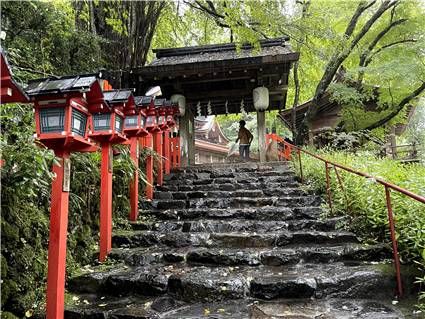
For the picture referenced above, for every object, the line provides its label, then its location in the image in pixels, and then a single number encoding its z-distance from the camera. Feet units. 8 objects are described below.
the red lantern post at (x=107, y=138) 14.23
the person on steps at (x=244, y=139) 41.91
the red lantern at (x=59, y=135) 9.82
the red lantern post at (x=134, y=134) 18.69
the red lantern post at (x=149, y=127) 20.27
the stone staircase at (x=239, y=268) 11.13
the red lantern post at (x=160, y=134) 25.15
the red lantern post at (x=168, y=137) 28.48
